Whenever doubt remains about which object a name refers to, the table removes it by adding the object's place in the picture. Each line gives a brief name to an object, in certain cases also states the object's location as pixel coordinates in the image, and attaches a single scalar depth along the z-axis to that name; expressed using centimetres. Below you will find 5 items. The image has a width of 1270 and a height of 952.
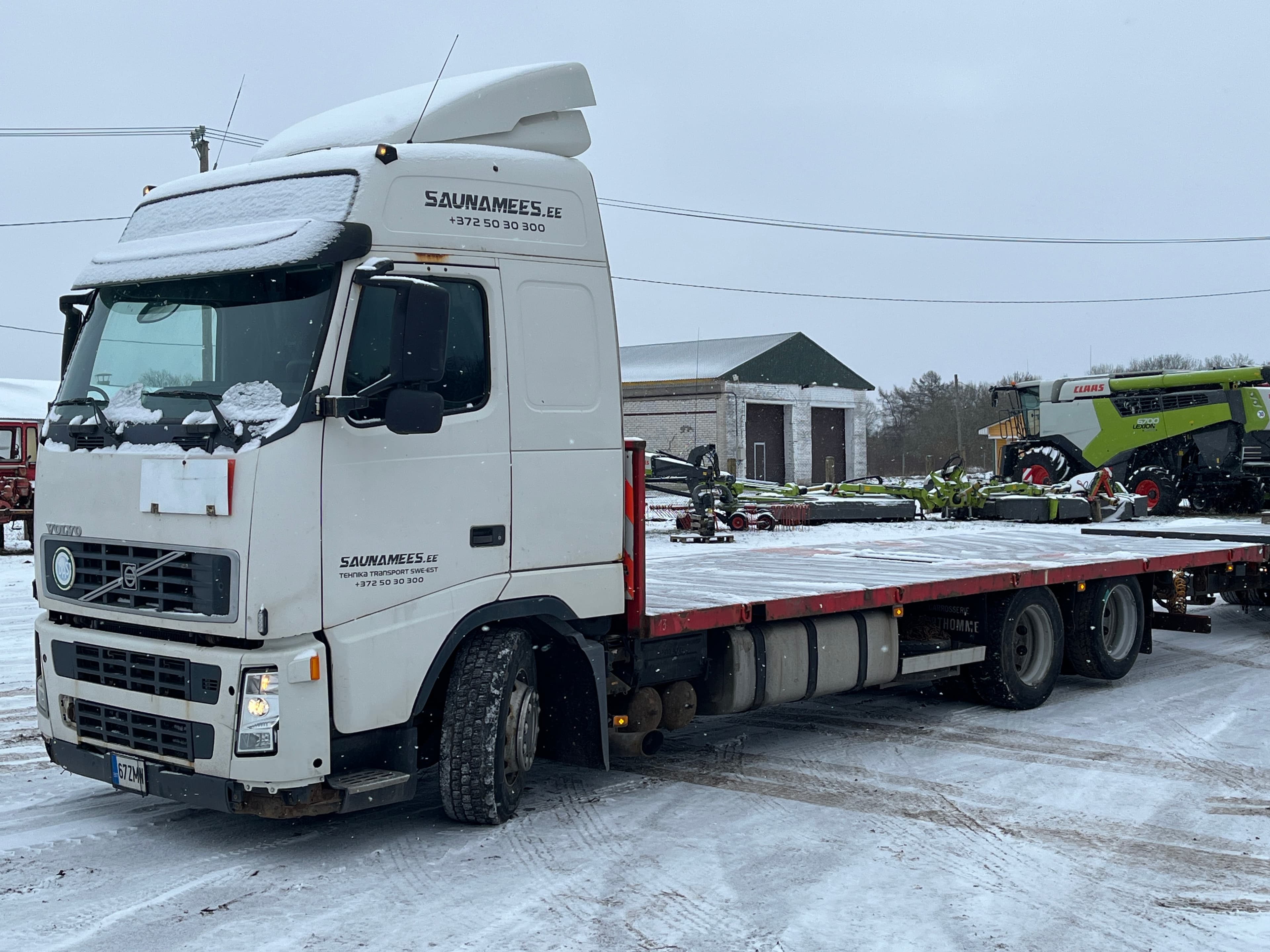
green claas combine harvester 2783
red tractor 2273
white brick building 4359
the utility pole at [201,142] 2403
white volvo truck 516
